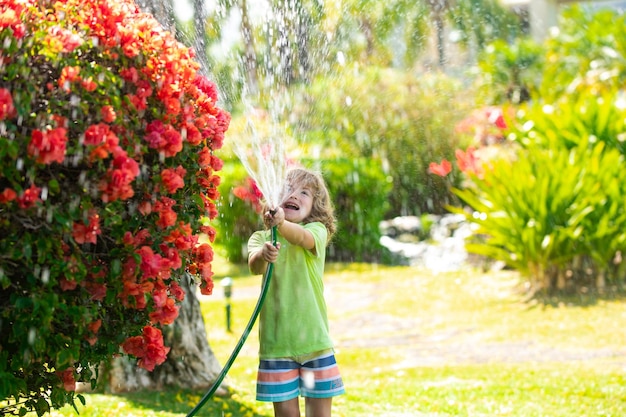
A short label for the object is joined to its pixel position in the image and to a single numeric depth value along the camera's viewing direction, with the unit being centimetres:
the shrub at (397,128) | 1394
